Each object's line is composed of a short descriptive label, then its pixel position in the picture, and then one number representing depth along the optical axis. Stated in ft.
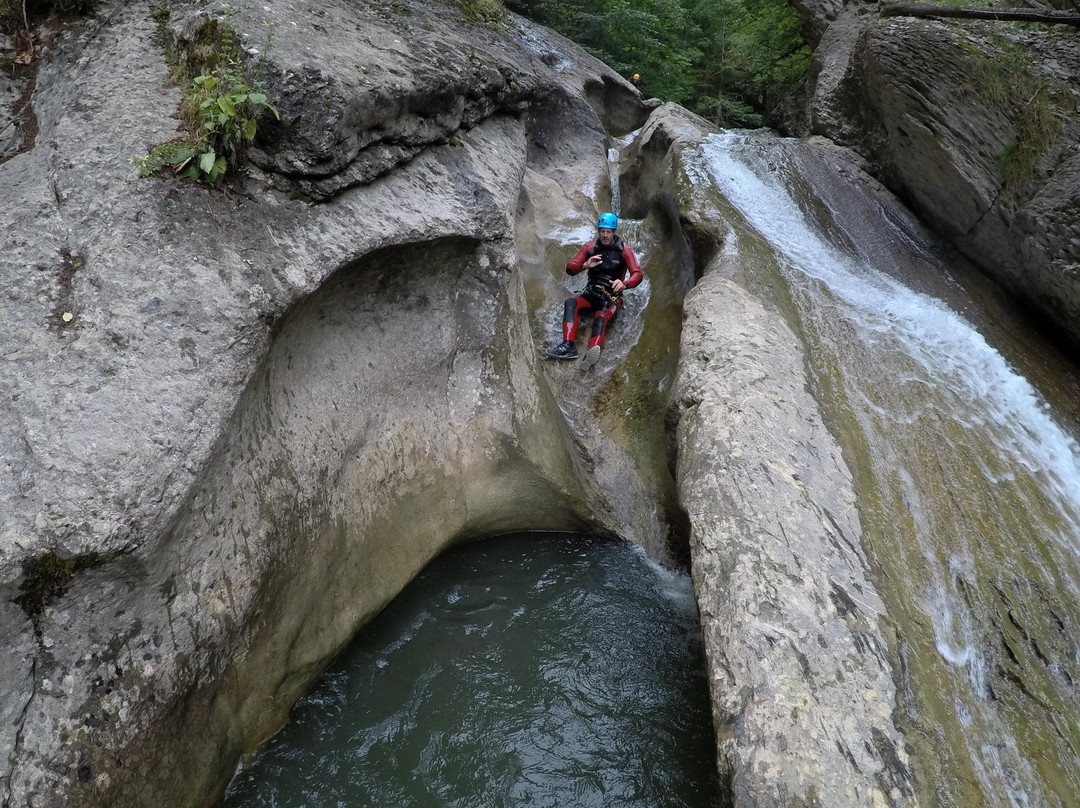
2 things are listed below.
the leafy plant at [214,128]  13.55
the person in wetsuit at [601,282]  25.31
